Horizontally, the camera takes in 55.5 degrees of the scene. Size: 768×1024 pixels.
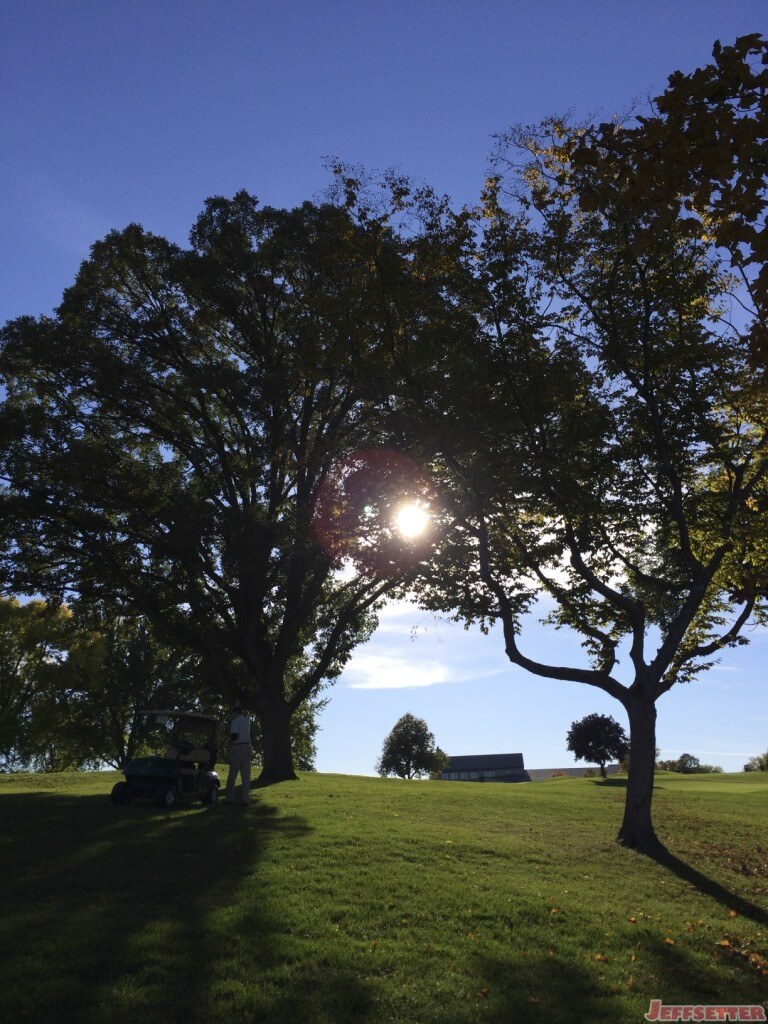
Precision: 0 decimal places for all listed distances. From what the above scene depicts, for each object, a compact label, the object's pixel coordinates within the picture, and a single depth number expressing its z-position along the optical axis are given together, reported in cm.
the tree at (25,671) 4709
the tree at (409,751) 9256
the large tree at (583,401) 1706
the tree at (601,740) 5894
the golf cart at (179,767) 1827
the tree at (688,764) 8275
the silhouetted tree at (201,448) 2375
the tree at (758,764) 7672
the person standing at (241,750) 1816
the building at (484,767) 13488
